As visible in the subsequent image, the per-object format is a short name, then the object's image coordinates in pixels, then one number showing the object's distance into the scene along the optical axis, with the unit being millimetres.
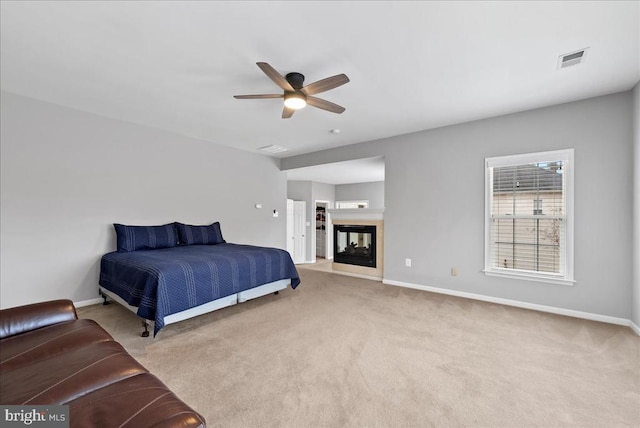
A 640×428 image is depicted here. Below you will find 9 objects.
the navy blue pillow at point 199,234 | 4559
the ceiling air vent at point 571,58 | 2377
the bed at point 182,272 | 2670
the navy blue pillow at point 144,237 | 3873
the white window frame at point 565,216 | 3328
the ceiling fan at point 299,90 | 2363
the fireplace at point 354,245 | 5473
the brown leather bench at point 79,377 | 925
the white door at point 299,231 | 7781
